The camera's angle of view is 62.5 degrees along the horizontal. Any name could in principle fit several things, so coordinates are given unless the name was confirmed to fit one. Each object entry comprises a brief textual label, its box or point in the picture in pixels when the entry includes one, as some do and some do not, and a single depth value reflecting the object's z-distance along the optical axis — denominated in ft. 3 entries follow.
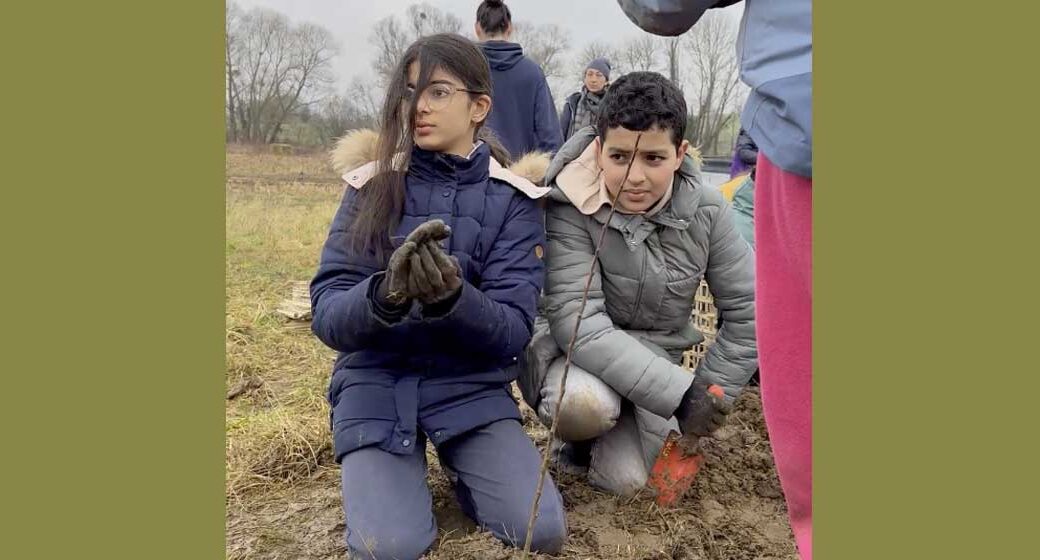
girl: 6.81
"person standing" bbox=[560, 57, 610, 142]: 18.88
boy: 7.72
